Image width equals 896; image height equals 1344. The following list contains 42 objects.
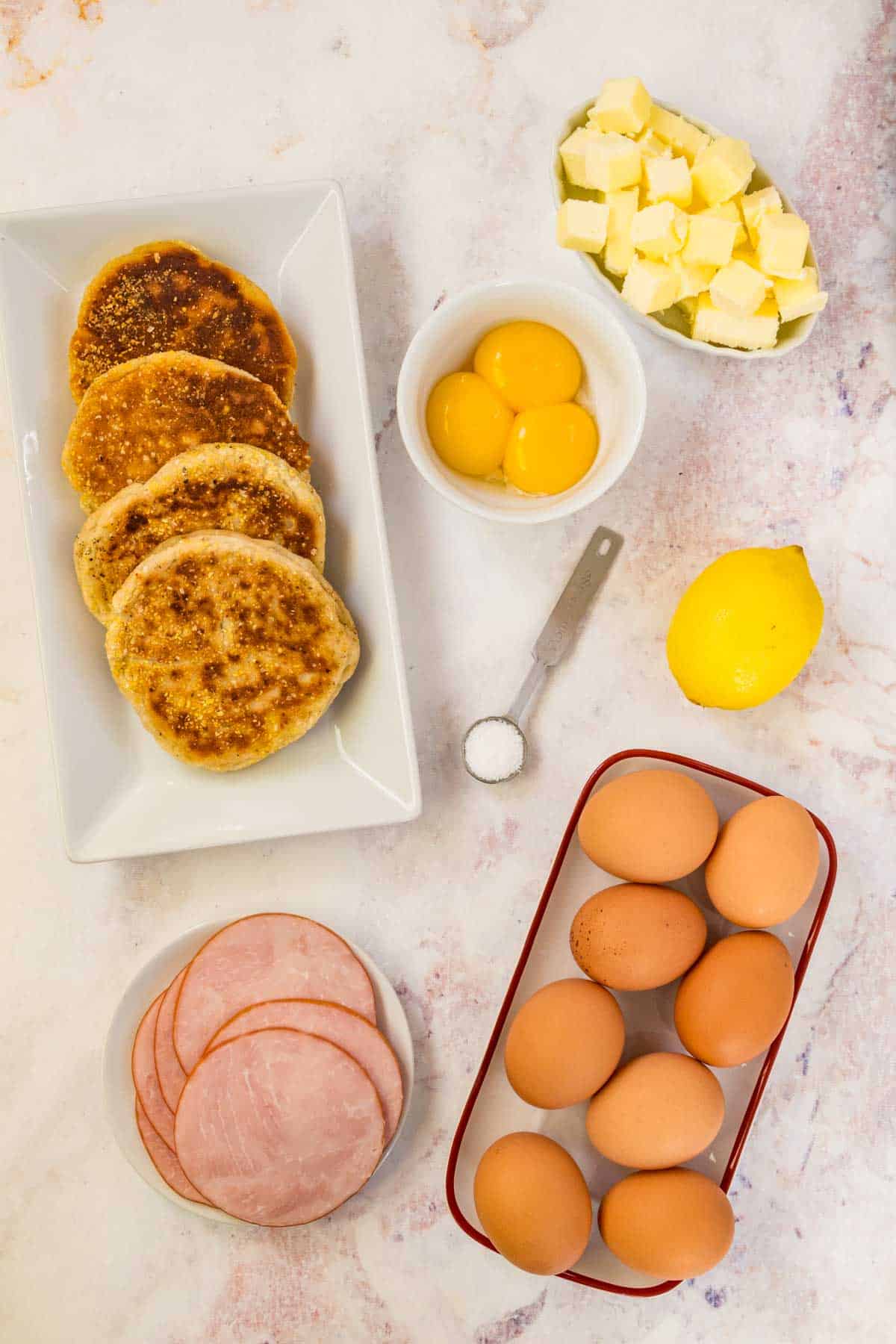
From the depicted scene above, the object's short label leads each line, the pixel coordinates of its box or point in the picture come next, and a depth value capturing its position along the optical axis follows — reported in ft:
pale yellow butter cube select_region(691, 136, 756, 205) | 2.79
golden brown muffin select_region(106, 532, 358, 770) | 2.75
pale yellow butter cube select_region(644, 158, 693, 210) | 2.78
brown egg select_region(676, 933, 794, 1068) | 2.66
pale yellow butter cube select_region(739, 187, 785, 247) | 2.80
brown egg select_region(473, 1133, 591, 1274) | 2.64
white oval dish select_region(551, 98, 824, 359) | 2.83
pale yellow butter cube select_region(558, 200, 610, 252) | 2.79
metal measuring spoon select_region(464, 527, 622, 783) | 2.89
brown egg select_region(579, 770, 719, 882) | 2.68
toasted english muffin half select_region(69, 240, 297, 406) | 2.83
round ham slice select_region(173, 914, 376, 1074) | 2.83
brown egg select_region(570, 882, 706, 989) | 2.67
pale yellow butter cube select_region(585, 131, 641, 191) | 2.77
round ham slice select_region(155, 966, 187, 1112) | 2.83
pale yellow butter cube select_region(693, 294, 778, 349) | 2.81
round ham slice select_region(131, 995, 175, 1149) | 2.84
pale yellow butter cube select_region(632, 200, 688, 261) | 2.76
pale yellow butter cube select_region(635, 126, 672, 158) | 2.80
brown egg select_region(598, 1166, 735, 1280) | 2.64
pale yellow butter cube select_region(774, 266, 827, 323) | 2.80
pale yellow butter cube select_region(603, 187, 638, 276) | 2.80
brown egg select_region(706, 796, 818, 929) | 2.67
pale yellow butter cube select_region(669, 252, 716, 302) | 2.80
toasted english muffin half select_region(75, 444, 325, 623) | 2.76
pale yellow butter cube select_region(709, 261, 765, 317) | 2.78
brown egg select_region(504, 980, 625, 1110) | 2.66
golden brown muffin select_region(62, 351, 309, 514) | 2.78
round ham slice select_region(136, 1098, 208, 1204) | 2.84
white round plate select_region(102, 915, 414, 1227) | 2.85
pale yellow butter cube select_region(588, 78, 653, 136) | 2.77
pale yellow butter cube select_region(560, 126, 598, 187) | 2.81
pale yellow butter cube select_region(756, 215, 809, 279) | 2.78
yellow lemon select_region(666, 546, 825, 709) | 2.71
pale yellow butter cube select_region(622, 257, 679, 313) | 2.78
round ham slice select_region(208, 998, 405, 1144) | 2.82
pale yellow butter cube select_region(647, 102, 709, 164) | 2.82
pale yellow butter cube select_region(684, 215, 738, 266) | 2.77
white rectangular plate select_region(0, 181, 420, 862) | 2.78
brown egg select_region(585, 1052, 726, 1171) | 2.66
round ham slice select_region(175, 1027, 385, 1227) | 2.80
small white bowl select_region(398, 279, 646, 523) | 2.76
